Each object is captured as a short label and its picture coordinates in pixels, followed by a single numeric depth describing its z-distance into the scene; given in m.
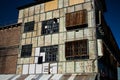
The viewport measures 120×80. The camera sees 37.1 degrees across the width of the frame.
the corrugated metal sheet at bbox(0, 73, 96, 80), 17.08
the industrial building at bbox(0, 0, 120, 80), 18.44
